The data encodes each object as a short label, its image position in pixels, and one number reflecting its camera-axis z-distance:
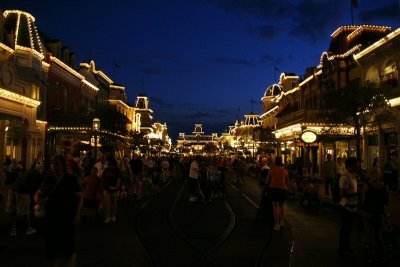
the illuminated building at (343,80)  25.06
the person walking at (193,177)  19.53
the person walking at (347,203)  8.84
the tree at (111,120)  35.09
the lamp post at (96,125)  27.27
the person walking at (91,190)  12.97
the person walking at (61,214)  6.30
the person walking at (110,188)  13.27
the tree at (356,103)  18.30
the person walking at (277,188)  12.02
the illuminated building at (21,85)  22.30
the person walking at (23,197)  10.45
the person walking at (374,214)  8.20
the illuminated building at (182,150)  154.50
